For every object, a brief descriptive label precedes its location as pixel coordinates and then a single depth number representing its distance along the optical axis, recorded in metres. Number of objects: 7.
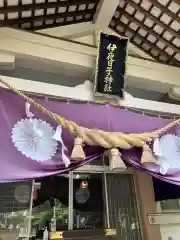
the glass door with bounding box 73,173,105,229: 3.10
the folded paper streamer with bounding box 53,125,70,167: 2.04
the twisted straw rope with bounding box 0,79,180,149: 2.08
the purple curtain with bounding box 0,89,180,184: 1.92
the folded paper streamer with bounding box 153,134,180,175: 2.34
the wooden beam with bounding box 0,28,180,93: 2.66
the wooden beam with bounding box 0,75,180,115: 2.52
